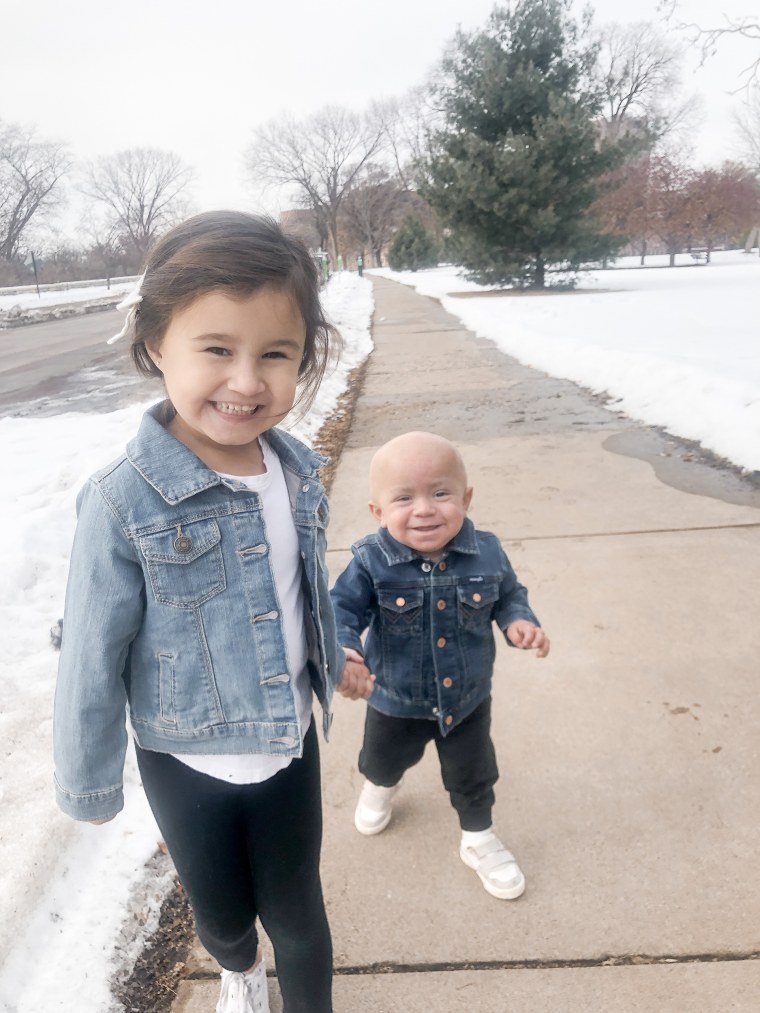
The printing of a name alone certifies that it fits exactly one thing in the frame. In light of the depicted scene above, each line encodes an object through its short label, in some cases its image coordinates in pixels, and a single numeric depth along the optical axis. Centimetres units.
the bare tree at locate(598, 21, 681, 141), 4375
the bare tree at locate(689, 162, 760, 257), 3759
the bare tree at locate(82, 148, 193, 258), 5656
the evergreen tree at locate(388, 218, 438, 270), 4784
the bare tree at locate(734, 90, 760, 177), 4438
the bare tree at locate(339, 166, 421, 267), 6119
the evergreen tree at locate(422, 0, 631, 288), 1816
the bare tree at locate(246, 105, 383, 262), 5697
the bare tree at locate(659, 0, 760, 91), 864
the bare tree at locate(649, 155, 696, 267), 3784
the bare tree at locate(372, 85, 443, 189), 5594
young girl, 125
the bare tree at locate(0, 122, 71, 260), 4903
